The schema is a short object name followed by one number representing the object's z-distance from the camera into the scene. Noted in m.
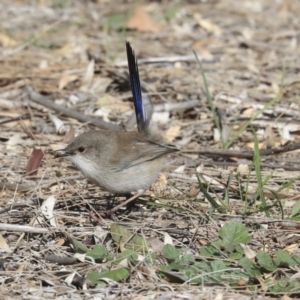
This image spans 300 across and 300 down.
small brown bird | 8.70
